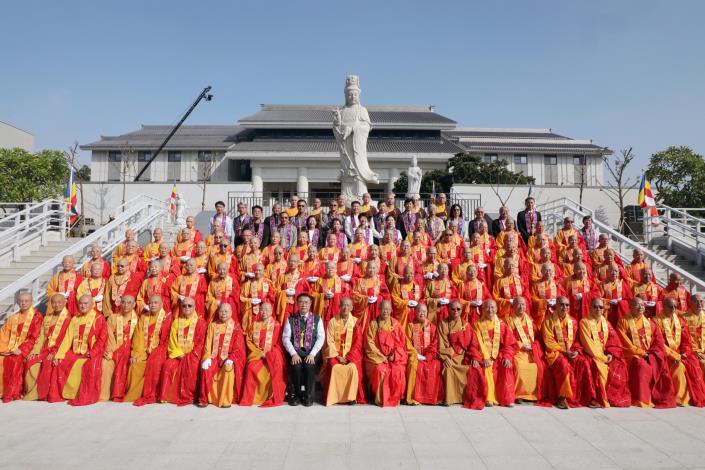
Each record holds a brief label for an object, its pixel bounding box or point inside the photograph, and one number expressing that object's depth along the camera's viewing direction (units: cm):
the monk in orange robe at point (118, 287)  704
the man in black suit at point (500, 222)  917
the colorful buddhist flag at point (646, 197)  1336
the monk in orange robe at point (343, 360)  577
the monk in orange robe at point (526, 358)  584
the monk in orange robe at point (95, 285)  694
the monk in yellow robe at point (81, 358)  571
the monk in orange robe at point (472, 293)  678
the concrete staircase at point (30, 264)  909
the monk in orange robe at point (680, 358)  578
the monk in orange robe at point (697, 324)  618
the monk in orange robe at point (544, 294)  680
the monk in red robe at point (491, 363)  566
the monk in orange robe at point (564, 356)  571
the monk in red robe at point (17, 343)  578
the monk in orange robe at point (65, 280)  711
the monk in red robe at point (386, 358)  571
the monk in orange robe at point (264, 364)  570
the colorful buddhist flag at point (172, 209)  1405
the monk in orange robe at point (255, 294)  665
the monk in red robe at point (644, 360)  573
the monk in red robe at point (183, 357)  570
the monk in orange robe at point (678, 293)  675
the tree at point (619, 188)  2004
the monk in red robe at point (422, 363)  577
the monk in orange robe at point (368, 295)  677
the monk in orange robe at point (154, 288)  684
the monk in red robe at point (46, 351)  577
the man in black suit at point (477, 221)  951
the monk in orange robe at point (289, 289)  696
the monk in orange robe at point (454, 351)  575
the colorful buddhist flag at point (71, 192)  1448
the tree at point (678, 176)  2542
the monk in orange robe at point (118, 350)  581
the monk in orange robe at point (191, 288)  692
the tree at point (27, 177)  2192
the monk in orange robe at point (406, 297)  673
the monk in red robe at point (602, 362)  570
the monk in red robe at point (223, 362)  565
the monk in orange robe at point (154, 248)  844
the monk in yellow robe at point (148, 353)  576
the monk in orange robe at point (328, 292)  696
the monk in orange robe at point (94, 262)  745
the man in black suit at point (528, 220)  981
